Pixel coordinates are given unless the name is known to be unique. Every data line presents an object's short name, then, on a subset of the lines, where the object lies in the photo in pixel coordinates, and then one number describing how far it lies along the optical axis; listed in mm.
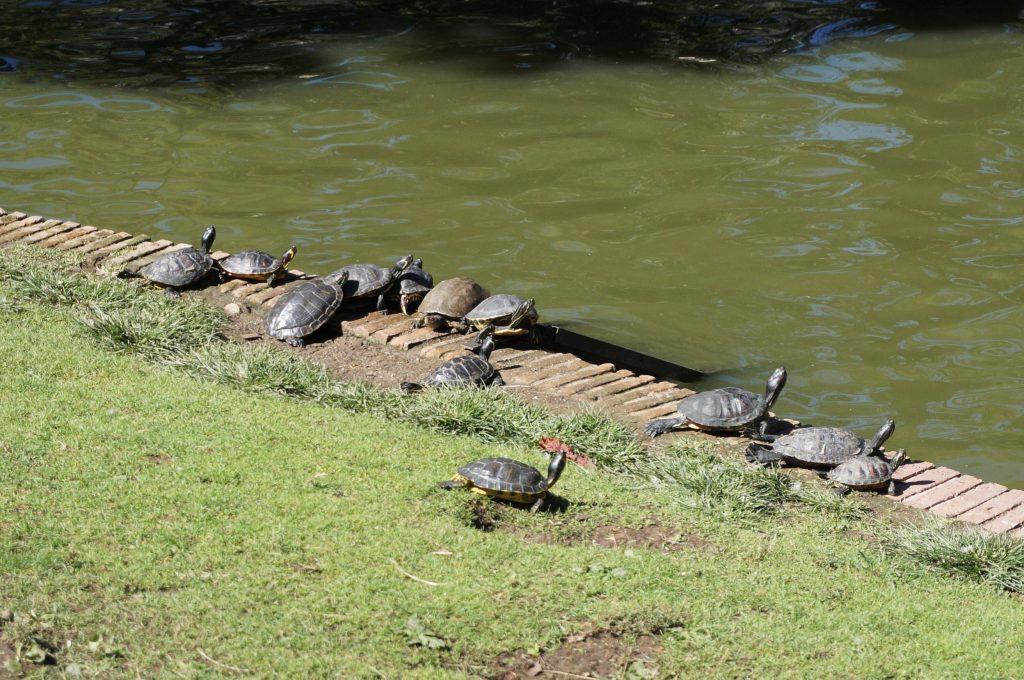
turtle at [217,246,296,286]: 16203
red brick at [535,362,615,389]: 13641
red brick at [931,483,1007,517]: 11172
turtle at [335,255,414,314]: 15643
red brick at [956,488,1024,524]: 10984
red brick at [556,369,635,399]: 13430
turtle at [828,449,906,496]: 11328
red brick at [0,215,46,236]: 18000
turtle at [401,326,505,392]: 13016
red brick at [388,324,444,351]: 14828
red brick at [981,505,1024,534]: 10828
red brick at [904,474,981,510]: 11375
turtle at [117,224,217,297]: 15781
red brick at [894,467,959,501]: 11609
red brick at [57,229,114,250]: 17219
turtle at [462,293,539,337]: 14914
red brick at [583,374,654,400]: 13414
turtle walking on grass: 9883
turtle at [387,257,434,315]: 15789
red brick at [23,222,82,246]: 17562
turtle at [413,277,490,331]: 15289
